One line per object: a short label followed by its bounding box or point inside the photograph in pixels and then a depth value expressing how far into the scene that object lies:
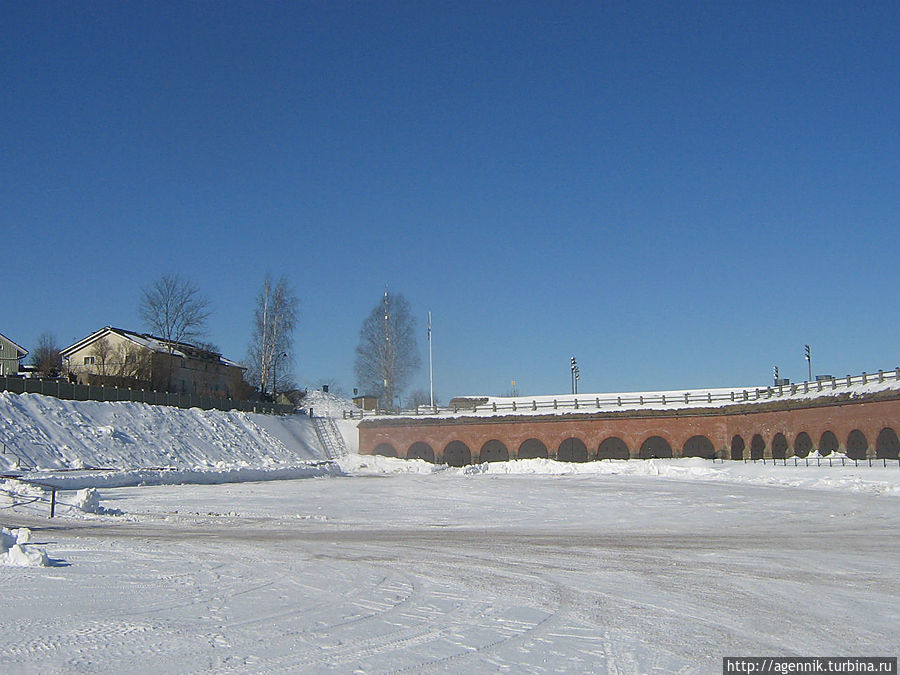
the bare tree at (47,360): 57.44
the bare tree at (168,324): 67.50
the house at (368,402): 70.06
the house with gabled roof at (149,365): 58.86
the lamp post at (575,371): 86.62
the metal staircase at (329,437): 60.03
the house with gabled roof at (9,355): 62.03
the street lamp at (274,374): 66.72
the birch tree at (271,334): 65.56
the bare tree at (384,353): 70.62
